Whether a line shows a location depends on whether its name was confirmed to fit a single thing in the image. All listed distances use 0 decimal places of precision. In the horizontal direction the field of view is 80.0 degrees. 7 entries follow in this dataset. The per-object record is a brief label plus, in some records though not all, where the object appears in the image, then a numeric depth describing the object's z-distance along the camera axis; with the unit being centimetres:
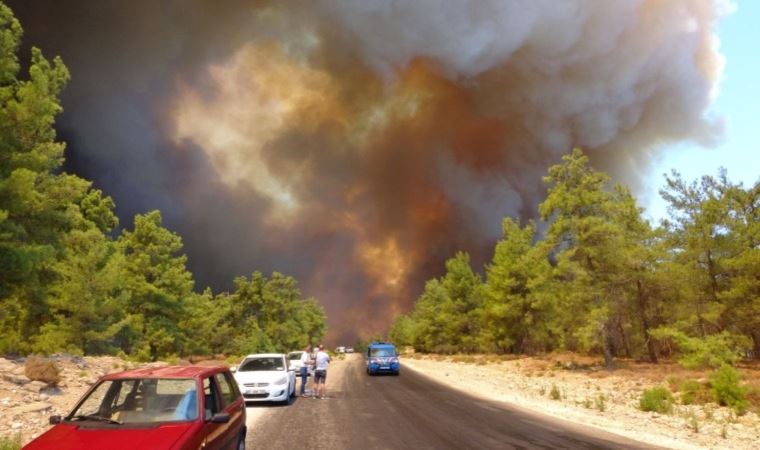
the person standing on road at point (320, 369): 1864
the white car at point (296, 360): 3032
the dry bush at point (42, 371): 1480
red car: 475
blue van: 3203
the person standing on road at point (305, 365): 1978
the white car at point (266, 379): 1598
